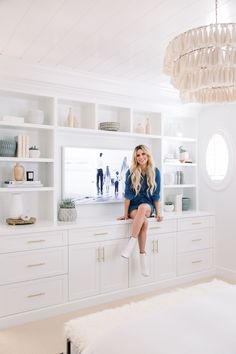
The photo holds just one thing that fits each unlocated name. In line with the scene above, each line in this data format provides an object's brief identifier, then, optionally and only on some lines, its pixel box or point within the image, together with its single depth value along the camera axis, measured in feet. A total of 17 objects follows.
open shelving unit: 11.75
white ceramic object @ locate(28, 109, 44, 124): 11.52
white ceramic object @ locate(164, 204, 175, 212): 15.01
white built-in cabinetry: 10.14
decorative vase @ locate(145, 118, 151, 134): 14.24
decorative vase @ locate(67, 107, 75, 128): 12.34
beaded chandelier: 5.62
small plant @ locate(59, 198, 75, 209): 12.14
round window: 14.61
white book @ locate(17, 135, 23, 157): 11.17
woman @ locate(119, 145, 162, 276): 12.79
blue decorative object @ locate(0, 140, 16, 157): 10.94
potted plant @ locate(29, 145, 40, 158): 11.49
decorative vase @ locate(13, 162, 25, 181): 11.26
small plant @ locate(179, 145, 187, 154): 15.84
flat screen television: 12.91
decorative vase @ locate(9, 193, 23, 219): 11.19
